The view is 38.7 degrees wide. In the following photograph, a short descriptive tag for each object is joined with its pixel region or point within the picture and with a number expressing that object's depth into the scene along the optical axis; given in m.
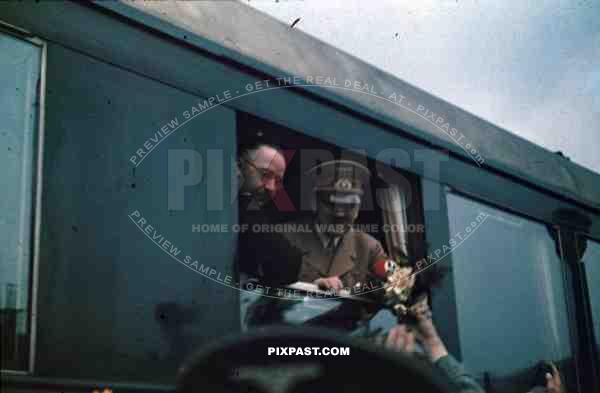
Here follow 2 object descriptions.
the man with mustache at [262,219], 2.27
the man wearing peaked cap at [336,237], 2.43
